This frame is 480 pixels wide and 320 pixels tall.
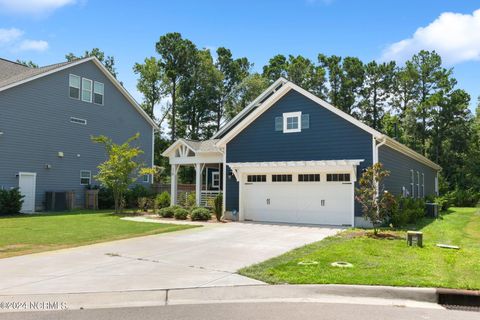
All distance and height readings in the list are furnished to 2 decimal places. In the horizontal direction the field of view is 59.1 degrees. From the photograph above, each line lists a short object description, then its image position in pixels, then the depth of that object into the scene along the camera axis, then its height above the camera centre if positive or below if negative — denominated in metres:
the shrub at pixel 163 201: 24.17 -0.94
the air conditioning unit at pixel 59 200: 24.28 -0.97
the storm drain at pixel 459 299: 6.44 -1.72
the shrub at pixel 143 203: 24.67 -1.12
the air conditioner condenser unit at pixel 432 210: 21.80 -1.19
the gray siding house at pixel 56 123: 22.84 +3.69
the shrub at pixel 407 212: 15.98 -1.03
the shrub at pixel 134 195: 27.05 -0.69
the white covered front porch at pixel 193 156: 21.78 +1.51
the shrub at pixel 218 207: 19.19 -1.00
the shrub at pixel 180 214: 19.65 -1.36
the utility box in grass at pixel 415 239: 11.46 -1.42
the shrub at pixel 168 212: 20.34 -1.32
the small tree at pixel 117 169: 22.56 +0.81
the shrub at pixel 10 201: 20.91 -0.90
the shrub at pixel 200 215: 19.23 -1.37
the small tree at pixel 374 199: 14.22 -0.44
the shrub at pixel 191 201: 22.81 -0.88
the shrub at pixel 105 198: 26.72 -0.89
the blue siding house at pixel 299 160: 17.20 +1.12
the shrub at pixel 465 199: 34.25 -0.96
